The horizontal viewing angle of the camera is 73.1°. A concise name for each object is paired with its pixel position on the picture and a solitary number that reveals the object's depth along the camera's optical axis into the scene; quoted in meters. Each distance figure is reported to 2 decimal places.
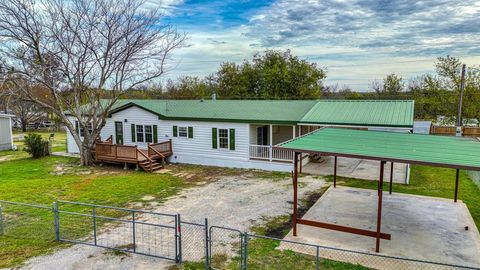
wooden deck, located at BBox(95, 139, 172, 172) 16.84
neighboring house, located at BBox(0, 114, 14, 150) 23.43
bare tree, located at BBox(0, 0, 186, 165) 16.28
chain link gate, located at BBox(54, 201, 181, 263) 7.55
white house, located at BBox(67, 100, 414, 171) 16.38
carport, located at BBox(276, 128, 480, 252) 6.78
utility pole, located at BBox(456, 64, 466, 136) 21.14
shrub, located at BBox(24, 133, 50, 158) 20.41
